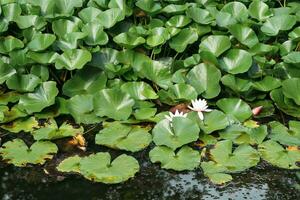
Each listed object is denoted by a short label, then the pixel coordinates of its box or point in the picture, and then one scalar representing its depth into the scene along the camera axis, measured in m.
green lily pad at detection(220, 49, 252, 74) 7.11
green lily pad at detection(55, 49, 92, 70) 6.98
